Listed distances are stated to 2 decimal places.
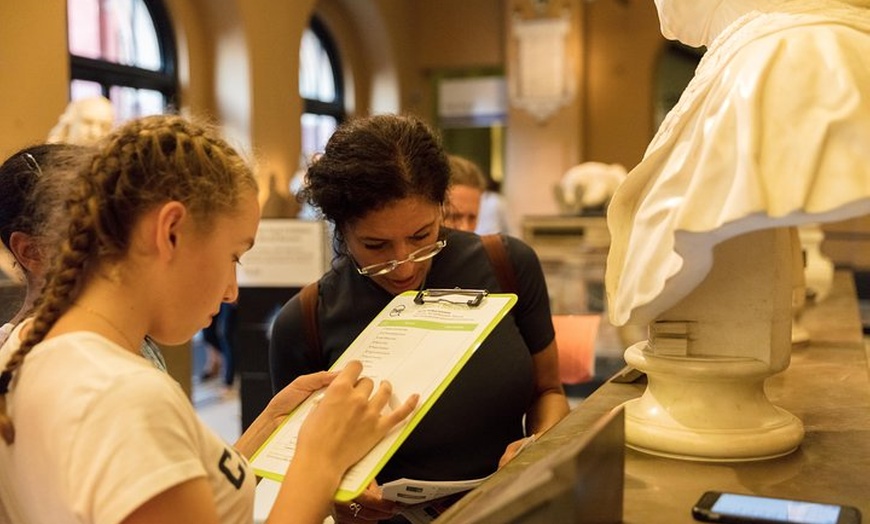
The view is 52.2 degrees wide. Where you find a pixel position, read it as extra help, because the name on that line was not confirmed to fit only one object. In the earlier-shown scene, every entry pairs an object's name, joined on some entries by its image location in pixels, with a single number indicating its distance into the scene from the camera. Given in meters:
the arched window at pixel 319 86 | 11.77
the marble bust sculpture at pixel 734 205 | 1.17
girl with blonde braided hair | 0.95
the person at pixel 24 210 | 1.61
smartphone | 1.09
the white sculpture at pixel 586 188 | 8.70
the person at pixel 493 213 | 8.34
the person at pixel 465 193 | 2.87
